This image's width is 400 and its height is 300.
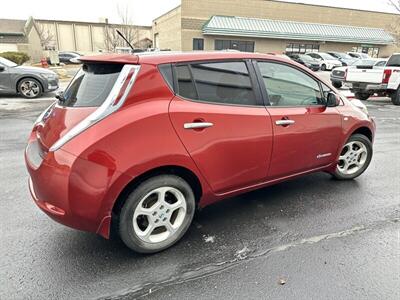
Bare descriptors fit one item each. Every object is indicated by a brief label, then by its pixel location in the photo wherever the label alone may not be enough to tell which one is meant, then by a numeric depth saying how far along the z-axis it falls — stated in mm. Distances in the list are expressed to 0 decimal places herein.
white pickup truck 10938
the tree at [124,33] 36062
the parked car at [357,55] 32037
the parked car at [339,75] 13512
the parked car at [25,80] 10055
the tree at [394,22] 19422
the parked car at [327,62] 27134
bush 22297
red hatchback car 2207
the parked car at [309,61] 25359
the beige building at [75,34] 63188
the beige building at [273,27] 34250
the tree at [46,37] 55700
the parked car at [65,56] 34244
